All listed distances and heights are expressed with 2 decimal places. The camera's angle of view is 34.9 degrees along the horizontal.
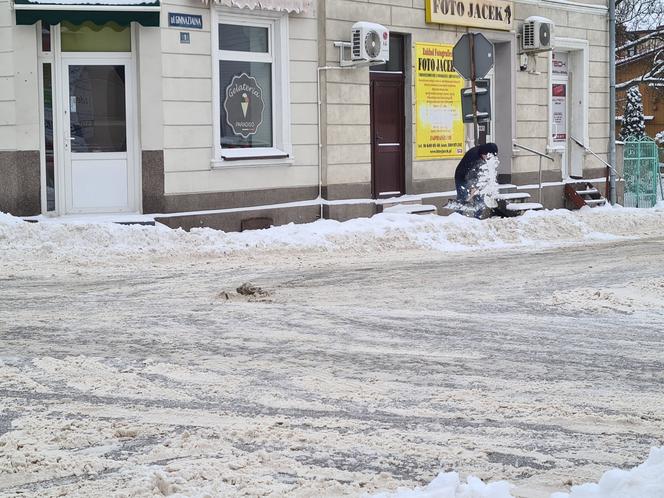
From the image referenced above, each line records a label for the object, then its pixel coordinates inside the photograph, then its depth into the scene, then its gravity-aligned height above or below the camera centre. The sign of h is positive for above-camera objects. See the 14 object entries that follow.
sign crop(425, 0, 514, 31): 18.73 +2.89
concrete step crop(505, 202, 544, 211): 18.47 -0.66
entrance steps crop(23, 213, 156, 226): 14.19 -0.60
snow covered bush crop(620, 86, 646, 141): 43.91 +2.24
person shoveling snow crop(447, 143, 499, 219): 17.41 -0.20
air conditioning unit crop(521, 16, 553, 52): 20.48 +2.62
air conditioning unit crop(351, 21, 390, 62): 16.77 +2.07
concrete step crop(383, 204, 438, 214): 17.48 -0.63
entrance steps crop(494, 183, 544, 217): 18.36 -0.62
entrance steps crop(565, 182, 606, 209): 21.81 -0.57
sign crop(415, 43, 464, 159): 18.70 +1.20
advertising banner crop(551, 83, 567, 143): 22.41 +1.21
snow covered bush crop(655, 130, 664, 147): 42.02 +1.19
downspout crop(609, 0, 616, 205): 23.34 +1.53
